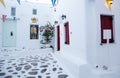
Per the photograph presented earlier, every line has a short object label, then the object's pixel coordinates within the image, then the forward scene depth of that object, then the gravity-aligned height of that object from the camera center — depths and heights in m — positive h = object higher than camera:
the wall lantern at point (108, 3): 3.22 +1.43
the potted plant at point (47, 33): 6.94 +0.45
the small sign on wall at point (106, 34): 2.93 +0.12
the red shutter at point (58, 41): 6.38 -0.28
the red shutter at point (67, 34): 4.42 +0.21
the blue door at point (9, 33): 6.88 +0.47
